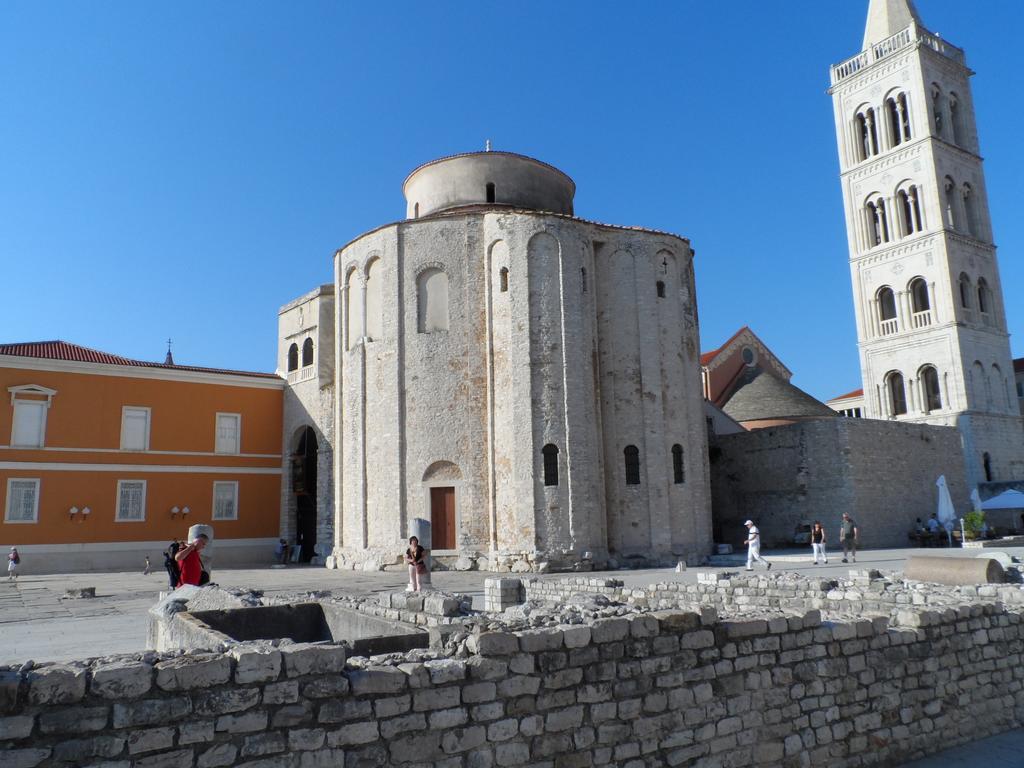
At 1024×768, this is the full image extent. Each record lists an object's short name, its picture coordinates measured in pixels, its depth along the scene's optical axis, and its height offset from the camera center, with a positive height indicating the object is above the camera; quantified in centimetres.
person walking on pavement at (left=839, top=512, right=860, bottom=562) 1972 -75
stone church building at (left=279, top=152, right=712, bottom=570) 2153 +366
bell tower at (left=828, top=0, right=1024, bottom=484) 3653 +1327
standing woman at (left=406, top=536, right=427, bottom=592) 1172 -62
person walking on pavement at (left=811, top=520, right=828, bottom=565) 1964 -88
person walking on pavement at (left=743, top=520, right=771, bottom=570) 1850 -89
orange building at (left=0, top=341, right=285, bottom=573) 2525 +262
